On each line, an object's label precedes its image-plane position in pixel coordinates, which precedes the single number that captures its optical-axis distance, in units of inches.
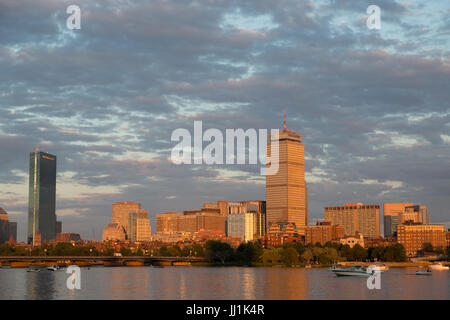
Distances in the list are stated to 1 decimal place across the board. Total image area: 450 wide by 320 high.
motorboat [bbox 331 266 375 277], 6057.1
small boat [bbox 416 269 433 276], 6799.2
